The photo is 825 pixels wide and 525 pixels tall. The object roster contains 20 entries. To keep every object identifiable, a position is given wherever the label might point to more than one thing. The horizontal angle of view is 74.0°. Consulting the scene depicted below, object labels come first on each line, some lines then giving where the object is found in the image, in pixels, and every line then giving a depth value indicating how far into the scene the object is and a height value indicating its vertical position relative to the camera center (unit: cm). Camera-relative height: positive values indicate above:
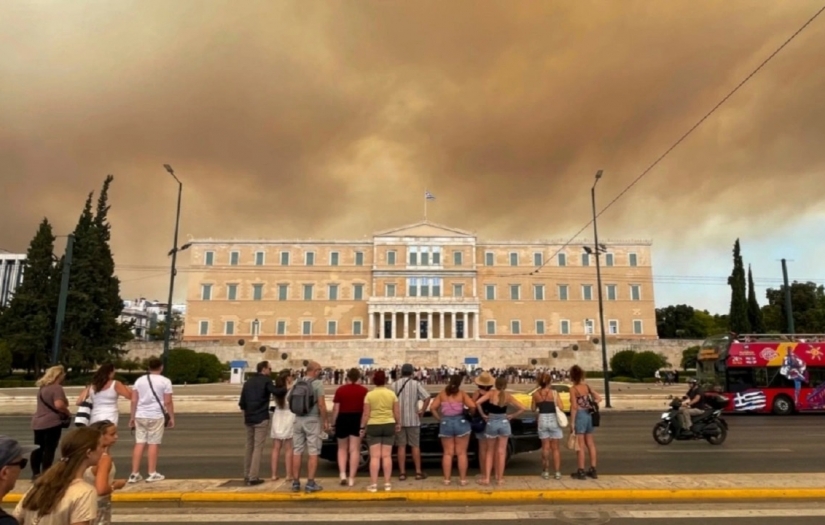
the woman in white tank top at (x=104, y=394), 744 -58
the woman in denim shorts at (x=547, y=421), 816 -100
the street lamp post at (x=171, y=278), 2581 +358
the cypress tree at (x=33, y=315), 4040 +270
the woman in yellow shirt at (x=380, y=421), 755 -94
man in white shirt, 777 -85
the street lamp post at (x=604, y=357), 2265 -15
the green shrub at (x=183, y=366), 4034 -105
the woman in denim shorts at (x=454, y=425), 781 -102
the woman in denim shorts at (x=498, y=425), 777 -101
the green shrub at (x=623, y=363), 4441 -75
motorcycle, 1227 -164
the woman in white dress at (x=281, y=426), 783 -105
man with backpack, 748 -86
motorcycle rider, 1219 -118
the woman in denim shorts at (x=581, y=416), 807 -92
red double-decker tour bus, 2136 -79
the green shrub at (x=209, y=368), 4366 -128
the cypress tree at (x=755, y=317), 5188 +352
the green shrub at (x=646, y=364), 4219 -78
